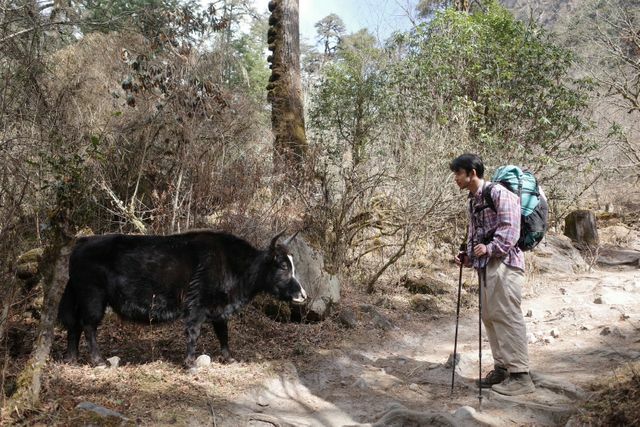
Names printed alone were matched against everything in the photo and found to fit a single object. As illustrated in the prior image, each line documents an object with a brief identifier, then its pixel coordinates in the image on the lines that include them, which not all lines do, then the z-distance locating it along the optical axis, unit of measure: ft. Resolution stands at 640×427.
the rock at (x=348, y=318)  26.46
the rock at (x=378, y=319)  27.50
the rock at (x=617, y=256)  42.11
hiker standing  16.79
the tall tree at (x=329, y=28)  134.23
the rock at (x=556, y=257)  38.32
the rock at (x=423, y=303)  31.30
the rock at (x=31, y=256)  21.97
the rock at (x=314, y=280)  25.70
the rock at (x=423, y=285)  33.58
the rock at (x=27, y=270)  21.44
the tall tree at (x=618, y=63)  44.15
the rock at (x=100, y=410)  13.76
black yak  19.01
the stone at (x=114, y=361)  18.63
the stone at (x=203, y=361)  19.49
